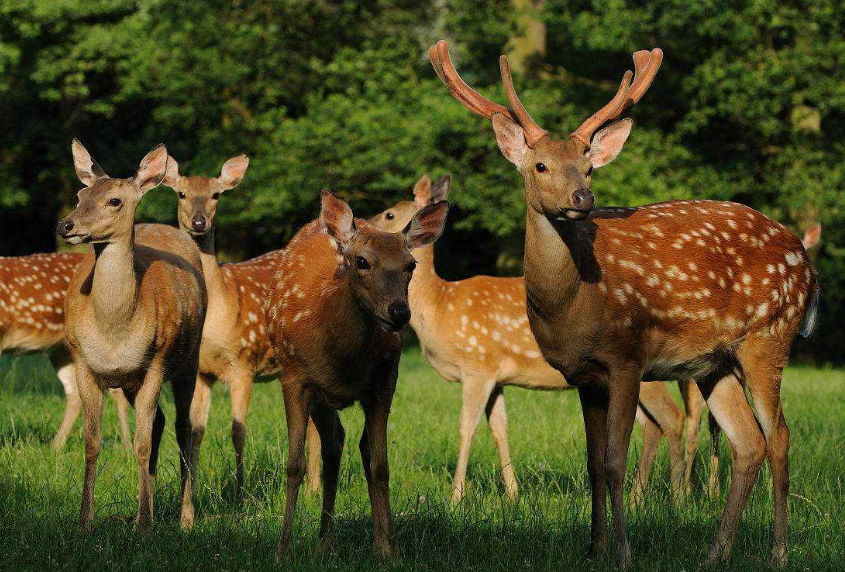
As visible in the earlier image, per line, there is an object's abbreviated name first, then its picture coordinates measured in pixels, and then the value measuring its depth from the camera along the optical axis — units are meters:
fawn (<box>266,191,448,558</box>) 9.77
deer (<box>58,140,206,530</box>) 11.08
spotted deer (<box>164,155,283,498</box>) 15.35
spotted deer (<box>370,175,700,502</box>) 16.31
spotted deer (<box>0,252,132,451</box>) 18.92
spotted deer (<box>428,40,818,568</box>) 9.88
